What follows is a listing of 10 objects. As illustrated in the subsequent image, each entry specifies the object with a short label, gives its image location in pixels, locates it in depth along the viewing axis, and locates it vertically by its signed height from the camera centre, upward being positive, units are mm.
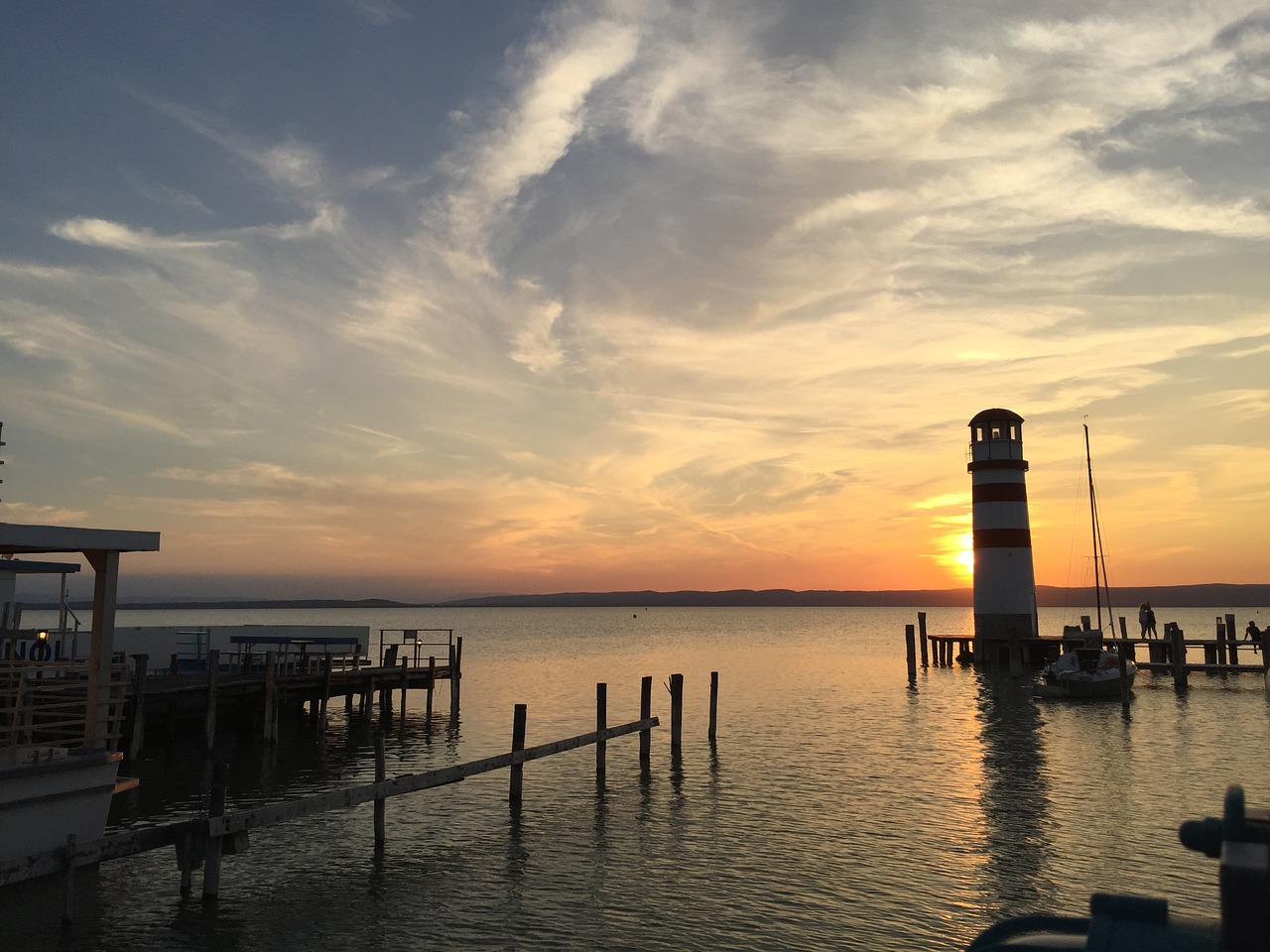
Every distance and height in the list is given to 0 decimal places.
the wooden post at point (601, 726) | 25914 -3224
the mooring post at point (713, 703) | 34066 -3438
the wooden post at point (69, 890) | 12812 -3874
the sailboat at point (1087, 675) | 45625 -3287
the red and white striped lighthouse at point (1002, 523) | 52750 +4677
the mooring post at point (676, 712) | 30406 -3296
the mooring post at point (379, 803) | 18422 -3675
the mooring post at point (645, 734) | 28281 -3682
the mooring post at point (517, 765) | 22344 -3566
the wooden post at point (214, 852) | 14125 -3673
